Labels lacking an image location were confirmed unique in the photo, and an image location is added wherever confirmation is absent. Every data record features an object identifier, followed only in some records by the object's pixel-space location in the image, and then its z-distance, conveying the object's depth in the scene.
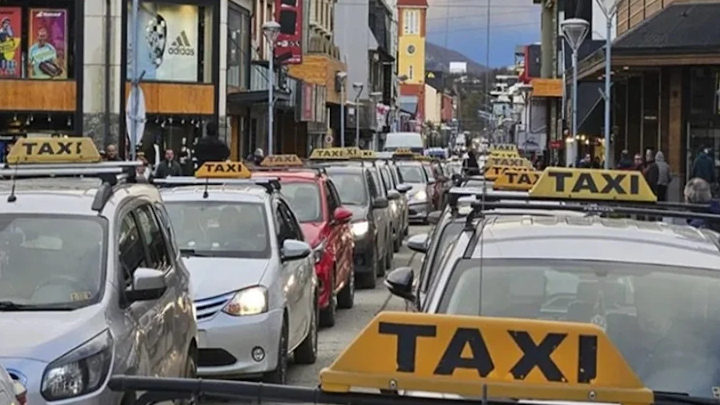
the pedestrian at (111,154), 22.88
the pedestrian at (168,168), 25.15
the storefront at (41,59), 38.81
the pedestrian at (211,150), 21.39
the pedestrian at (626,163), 30.46
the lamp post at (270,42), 33.00
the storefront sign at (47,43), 39.06
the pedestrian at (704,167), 25.77
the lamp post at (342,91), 58.00
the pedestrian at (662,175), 27.38
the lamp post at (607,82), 25.16
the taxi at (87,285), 5.84
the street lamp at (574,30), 26.86
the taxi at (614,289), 5.30
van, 64.88
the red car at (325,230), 13.28
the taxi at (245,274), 9.18
